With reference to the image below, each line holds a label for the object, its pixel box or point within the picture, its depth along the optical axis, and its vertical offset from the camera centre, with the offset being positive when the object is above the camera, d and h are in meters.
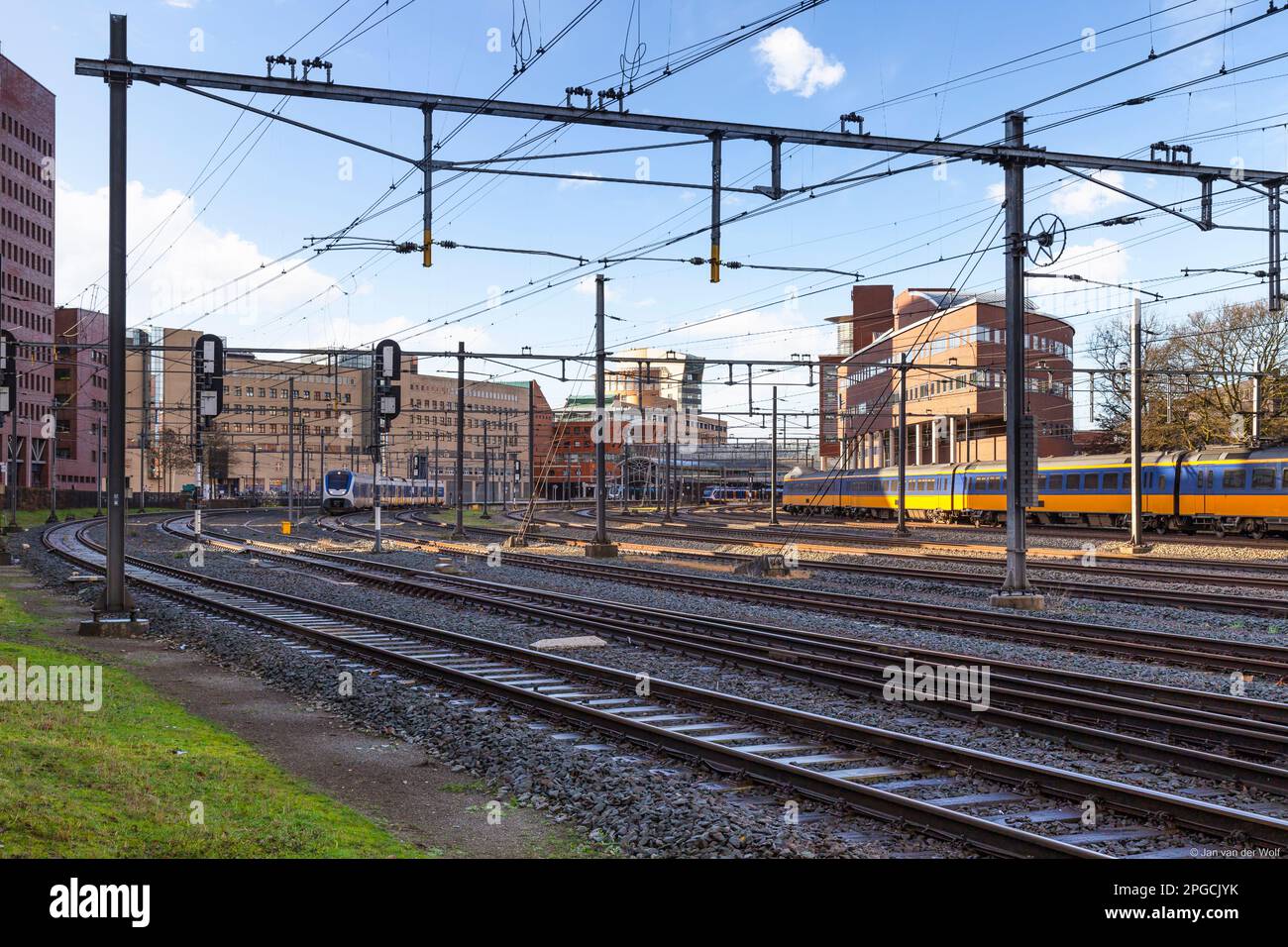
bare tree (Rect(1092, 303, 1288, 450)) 55.91 +4.82
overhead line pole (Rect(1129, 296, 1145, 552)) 34.62 +1.07
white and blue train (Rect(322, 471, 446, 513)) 84.75 -1.17
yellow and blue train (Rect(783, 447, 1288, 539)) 42.78 -0.78
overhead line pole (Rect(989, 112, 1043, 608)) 21.58 +1.28
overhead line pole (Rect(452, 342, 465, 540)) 43.22 +2.09
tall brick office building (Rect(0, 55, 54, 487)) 102.50 +22.91
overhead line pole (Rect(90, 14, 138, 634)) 17.80 +2.76
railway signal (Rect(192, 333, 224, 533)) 26.20 +2.53
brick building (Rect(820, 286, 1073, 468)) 79.75 +6.14
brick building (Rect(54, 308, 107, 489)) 119.12 +6.30
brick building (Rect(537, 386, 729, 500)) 167.12 +5.11
